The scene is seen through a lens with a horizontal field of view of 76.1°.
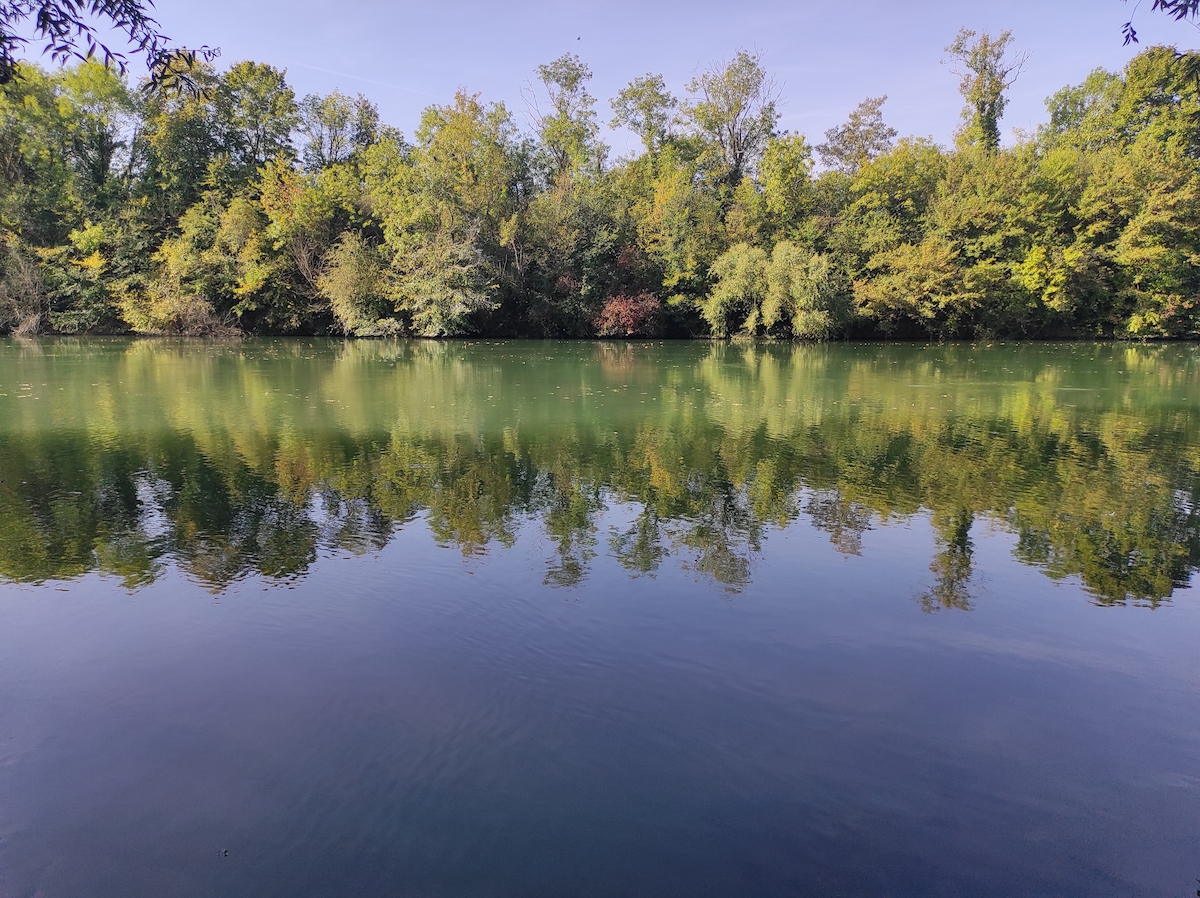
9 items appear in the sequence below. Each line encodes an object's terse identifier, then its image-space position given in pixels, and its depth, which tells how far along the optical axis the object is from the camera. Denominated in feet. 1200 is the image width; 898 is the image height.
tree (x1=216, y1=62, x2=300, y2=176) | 138.00
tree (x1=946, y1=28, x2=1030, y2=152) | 142.72
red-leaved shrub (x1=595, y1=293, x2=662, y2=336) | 128.36
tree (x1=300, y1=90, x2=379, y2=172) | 148.15
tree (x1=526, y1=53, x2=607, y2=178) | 151.43
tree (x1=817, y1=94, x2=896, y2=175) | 168.04
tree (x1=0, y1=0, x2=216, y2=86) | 15.97
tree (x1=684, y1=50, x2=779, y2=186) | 147.54
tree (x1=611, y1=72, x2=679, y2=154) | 157.69
